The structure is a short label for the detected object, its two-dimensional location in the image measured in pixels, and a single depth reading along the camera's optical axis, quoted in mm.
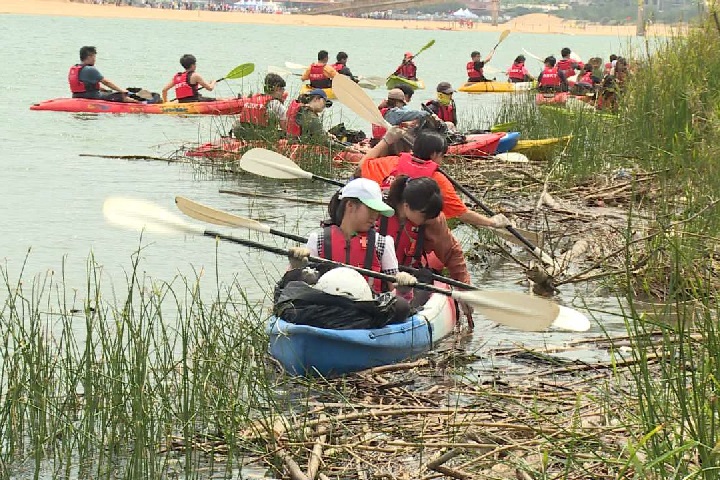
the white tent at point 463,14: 150825
